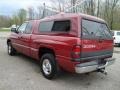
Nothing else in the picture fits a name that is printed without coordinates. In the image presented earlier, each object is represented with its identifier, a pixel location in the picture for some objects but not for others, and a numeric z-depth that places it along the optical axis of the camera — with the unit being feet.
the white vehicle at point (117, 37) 27.34
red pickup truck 7.66
